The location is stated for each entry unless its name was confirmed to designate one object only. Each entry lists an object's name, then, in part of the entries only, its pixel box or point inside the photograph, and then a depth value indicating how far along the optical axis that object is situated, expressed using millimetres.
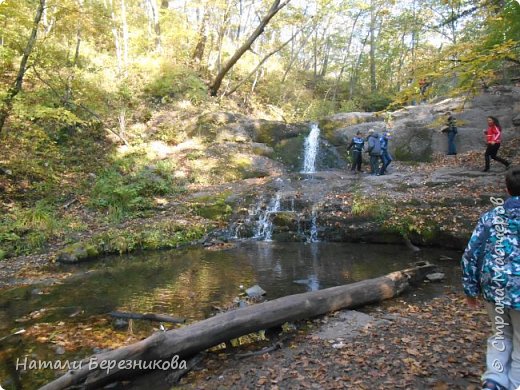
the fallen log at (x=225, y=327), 4020
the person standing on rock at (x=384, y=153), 15938
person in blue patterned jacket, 2943
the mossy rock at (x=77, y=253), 10258
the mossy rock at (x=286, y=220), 13123
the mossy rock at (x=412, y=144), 18969
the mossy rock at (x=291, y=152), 19562
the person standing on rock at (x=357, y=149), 16812
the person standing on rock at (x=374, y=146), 15806
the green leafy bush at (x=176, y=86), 22312
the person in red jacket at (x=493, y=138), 12336
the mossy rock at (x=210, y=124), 20094
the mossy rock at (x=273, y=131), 20500
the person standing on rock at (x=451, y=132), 17172
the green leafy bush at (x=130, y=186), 13609
